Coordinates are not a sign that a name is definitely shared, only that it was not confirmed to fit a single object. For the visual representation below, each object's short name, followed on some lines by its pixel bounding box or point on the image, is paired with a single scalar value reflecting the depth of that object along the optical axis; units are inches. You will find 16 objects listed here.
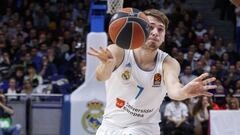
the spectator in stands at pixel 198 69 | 516.7
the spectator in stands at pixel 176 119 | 440.8
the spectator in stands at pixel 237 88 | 484.2
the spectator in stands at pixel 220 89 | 494.3
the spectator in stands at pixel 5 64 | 501.0
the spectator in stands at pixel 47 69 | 505.7
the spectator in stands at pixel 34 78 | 480.1
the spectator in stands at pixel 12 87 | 468.1
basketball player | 190.7
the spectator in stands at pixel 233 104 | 449.1
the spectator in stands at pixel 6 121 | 417.1
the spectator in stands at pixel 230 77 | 513.8
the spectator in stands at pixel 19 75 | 487.8
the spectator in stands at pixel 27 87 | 465.1
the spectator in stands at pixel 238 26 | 644.1
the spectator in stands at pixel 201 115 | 443.5
